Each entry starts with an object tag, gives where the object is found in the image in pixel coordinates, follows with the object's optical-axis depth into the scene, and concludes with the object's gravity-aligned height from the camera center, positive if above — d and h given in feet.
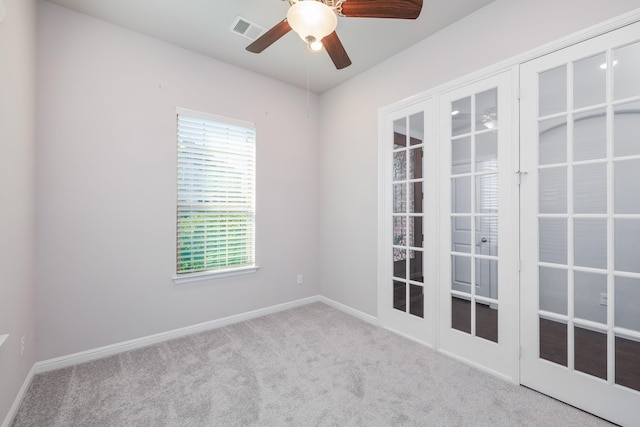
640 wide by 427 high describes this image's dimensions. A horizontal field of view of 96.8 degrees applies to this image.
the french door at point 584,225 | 5.87 -0.21
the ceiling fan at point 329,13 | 5.00 +3.91
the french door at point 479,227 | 7.43 -0.33
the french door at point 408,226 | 9.27 -0.38
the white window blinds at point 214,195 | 10.11 +0.71
